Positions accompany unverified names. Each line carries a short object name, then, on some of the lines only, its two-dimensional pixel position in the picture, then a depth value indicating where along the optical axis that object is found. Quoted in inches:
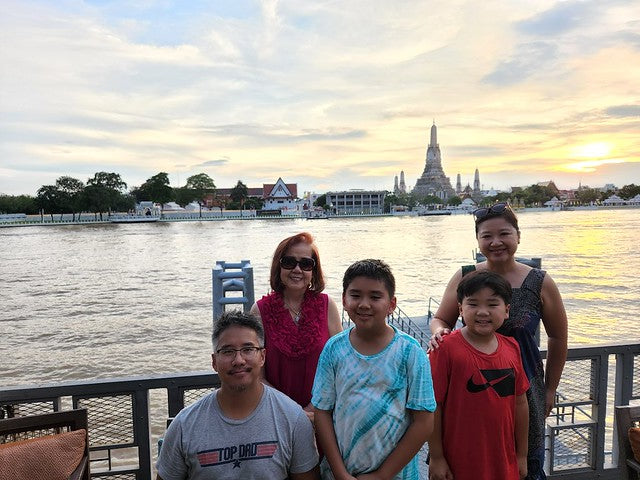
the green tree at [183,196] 4429.9
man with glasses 74.8
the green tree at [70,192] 3535.9
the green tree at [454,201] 5610.2
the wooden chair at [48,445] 83.4
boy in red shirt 83.7
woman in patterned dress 93.9
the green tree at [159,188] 4040.4
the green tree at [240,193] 4404.5
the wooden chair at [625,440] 94.3
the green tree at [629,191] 6023.6
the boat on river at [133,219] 3855.8
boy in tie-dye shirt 76.7
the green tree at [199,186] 4490.7
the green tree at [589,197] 6382.9
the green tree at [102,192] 3543.3
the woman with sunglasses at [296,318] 92.4
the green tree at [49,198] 3535.9
